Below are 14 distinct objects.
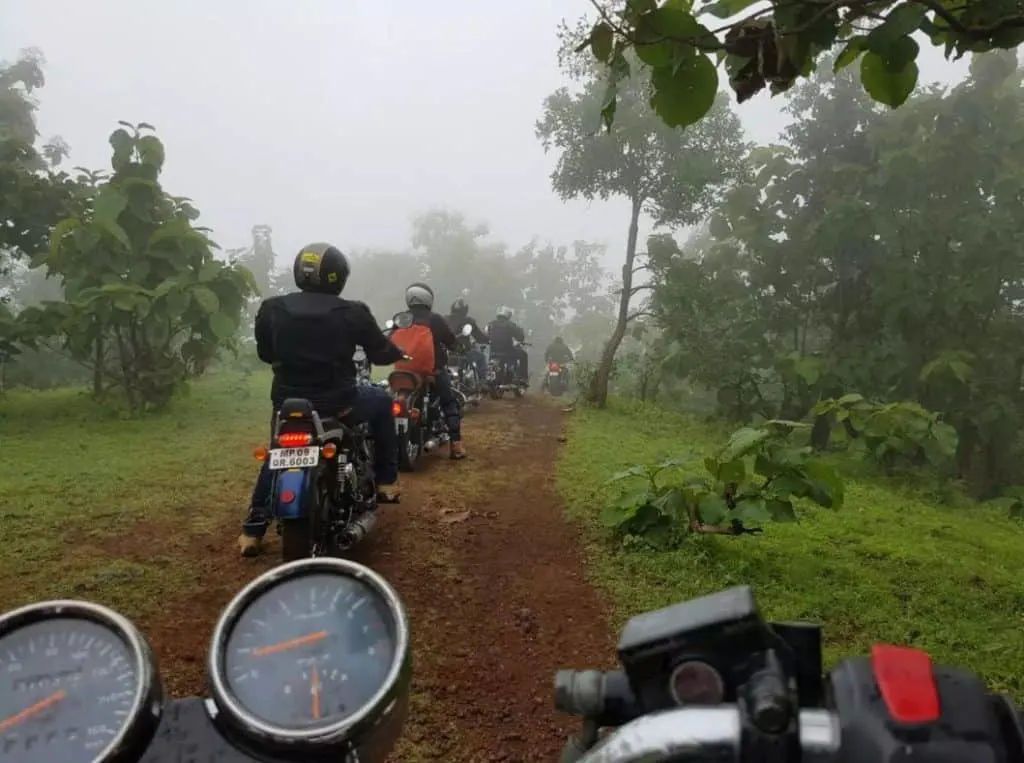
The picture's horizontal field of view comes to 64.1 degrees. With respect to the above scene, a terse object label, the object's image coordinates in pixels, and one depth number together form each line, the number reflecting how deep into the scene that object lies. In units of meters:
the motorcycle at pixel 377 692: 0.76
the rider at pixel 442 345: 8.01
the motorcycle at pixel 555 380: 21.39
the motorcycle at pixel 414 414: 7.52
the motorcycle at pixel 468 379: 12.73
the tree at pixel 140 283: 9.52
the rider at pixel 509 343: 16.59
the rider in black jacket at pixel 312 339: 4.80
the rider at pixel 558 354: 23.25
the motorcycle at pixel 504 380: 15.66
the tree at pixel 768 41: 2.11
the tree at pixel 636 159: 14.81
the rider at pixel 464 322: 12.88
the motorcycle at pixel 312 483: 4.21
